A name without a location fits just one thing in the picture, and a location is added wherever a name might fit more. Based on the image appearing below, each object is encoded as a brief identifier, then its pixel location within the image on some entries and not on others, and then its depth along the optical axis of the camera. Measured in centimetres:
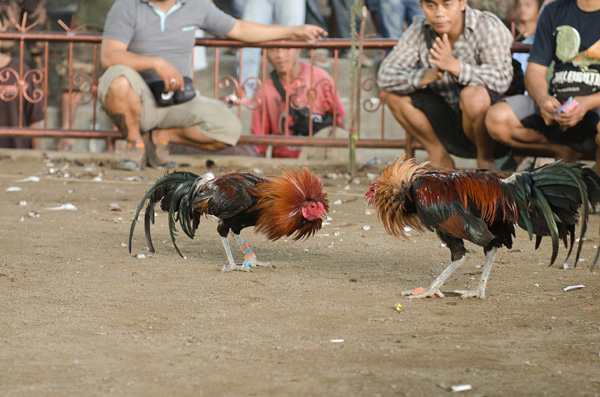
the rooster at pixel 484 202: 695
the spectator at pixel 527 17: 1653
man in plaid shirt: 1260
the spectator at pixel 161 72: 1490
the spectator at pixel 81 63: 1855
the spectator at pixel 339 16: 1995
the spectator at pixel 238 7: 1992
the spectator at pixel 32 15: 1942
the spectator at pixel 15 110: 1837
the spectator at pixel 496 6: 1897
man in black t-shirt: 1164
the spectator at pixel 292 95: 1723
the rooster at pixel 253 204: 799
